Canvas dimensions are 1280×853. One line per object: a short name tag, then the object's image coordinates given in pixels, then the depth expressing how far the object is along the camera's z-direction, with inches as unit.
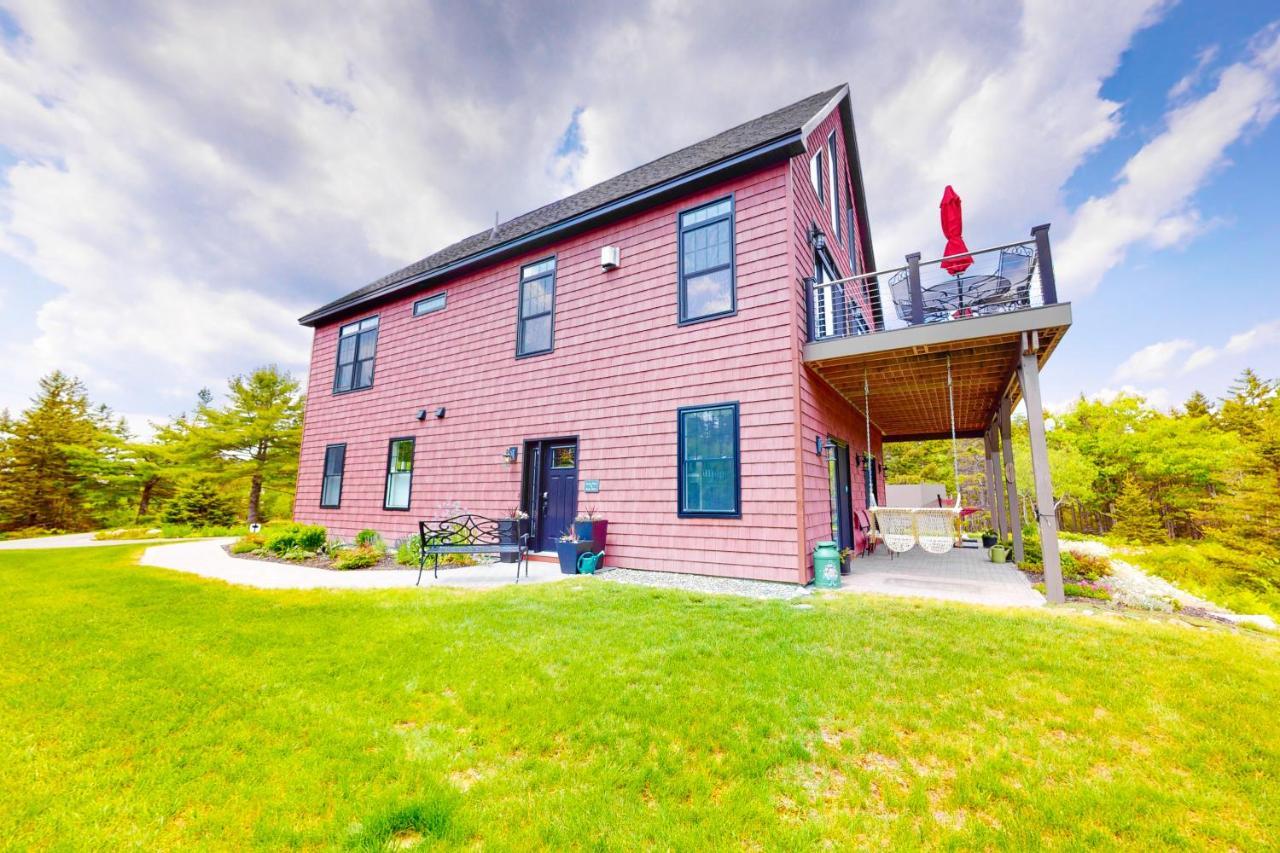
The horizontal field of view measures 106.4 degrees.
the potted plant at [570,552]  264.2
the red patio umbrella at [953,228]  257.1
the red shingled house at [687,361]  243.4
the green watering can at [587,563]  263.7
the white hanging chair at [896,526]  233.9
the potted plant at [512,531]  262.9
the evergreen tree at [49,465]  722.2
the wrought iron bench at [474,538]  237.9
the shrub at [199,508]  607.2
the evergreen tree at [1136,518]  674.8
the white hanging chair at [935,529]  225.5
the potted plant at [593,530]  270.1
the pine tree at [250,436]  725.9
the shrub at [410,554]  295.3
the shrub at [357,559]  284.4
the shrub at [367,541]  333.7
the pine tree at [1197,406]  852.6
